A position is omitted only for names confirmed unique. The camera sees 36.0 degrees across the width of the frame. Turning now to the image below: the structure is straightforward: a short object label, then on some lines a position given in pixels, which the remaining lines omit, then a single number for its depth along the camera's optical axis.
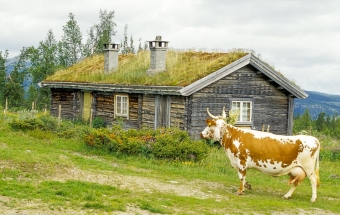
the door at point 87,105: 29.52
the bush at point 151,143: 17.23
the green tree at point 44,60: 53.47
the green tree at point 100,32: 56.22
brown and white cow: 12.51
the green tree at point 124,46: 58.10
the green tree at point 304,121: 83.14
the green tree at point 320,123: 90.52
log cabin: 23.50
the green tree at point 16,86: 57.59
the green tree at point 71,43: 54.62
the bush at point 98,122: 27.75
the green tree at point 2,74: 60.12
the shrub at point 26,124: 21.30
